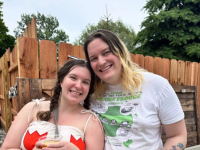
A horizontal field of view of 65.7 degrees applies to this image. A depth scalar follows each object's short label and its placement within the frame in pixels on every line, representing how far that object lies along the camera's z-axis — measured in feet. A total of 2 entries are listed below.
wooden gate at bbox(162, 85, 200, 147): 12.41
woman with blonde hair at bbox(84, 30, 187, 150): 4.87
